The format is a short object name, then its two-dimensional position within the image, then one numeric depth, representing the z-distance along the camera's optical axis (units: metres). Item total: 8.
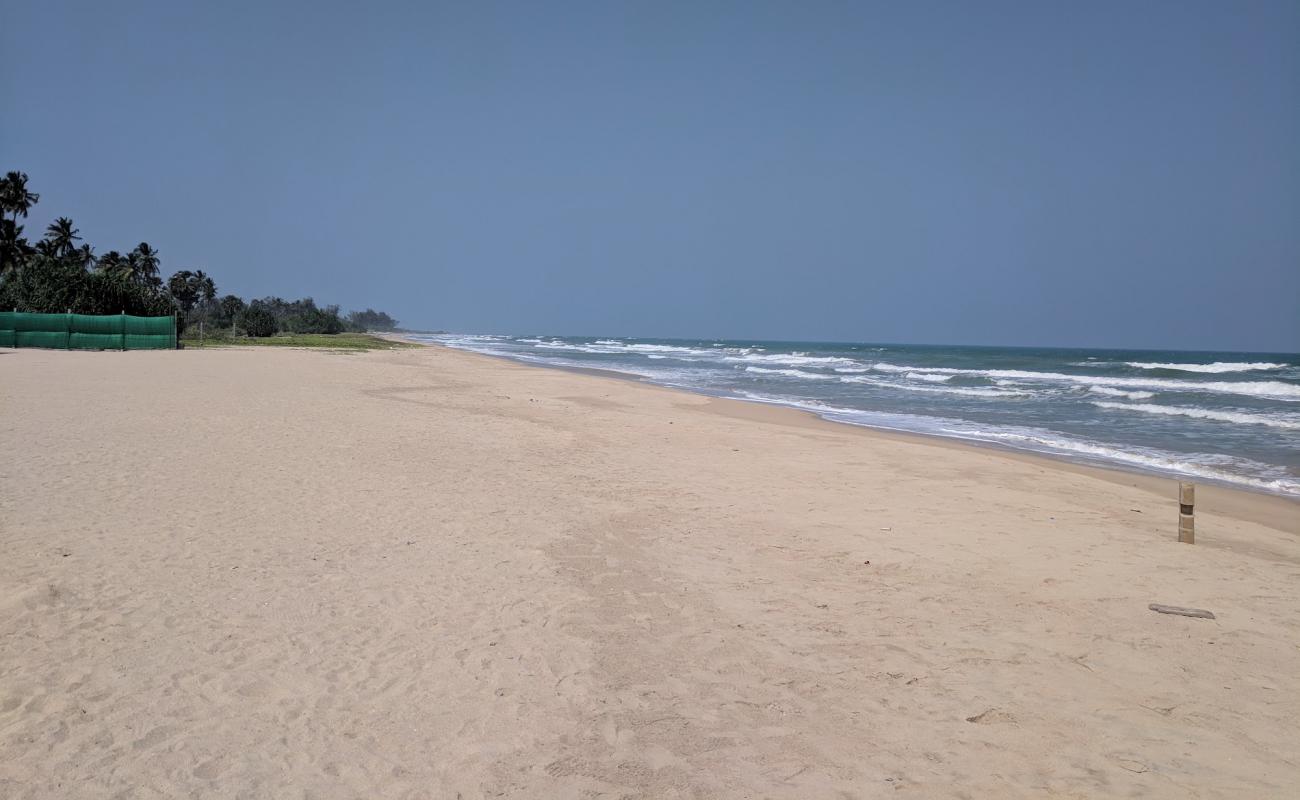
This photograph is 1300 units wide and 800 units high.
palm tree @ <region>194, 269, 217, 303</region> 90.44
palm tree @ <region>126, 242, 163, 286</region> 77.94
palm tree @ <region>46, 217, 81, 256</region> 71.75
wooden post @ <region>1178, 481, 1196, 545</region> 7.33
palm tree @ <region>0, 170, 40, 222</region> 55.97
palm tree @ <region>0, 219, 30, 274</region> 54.00
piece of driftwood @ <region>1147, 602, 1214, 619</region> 5.39
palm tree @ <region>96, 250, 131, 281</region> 73.25
